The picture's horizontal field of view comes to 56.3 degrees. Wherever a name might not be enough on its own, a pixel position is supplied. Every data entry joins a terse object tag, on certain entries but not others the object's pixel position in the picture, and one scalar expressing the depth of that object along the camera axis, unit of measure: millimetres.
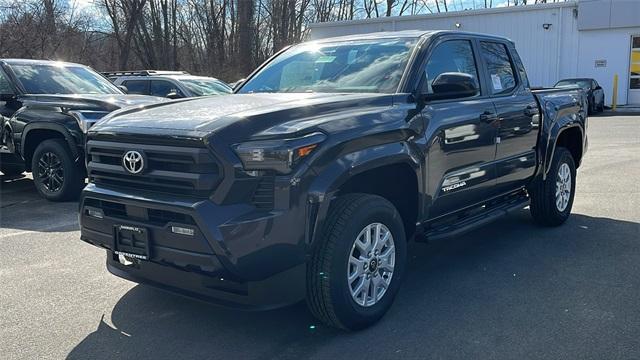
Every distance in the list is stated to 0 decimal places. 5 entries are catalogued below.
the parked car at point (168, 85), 13188
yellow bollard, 24947
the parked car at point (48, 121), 7527
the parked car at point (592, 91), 22844
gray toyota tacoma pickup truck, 3297
